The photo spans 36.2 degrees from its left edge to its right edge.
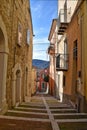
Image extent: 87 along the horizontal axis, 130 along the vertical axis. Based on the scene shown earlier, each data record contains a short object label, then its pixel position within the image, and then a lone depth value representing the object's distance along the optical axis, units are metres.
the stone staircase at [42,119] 4.11
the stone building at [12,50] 5.08
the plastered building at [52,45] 16.14
